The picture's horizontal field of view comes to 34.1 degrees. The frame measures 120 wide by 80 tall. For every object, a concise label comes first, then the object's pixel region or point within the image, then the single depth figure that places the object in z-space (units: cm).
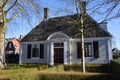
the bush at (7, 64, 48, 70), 2237
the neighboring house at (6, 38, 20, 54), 5612
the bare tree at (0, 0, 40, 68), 1741
